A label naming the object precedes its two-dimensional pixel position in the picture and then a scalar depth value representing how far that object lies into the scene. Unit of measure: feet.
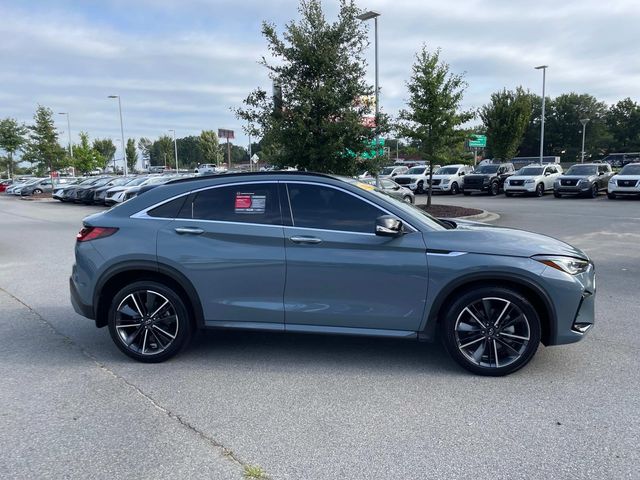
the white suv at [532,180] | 85.56
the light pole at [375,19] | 59.77
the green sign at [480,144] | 164.47
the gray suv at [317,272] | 13.46
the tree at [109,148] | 352.08
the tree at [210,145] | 283.59
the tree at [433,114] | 55.88
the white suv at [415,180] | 96.58
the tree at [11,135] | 143.74
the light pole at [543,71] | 115.24
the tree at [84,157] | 155.15
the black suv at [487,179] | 91.91
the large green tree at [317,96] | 41.37
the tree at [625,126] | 262.26
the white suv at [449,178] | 94.07
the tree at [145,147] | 426.92
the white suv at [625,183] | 73.82
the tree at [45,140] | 115.34
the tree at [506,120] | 127.03
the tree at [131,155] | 346.13
